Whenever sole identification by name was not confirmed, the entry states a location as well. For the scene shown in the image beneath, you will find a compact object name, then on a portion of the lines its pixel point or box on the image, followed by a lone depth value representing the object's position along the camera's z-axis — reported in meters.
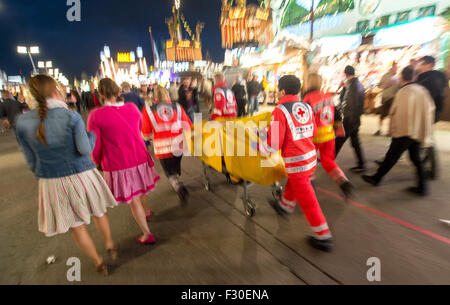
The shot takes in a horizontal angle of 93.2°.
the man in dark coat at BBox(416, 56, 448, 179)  3.72
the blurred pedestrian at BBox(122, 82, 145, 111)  6.62
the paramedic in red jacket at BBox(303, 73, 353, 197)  3.20
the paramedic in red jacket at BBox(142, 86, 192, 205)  3.15
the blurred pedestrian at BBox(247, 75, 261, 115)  10.47
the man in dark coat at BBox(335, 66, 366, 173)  4.22
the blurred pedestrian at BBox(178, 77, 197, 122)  7.83
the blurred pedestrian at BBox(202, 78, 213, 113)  12.68
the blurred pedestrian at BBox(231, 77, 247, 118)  8.66
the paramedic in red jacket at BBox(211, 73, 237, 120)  5.09
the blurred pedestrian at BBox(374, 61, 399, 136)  5.67
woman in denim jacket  1.82
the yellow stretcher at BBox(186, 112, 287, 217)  2.64
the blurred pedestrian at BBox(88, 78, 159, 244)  2.31
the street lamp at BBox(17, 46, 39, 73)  22.97
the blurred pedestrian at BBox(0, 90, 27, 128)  8.72
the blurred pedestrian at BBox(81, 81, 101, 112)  10.59
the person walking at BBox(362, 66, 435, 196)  3.29
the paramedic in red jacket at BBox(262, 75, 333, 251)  2.38
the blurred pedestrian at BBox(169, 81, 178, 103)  10.25
